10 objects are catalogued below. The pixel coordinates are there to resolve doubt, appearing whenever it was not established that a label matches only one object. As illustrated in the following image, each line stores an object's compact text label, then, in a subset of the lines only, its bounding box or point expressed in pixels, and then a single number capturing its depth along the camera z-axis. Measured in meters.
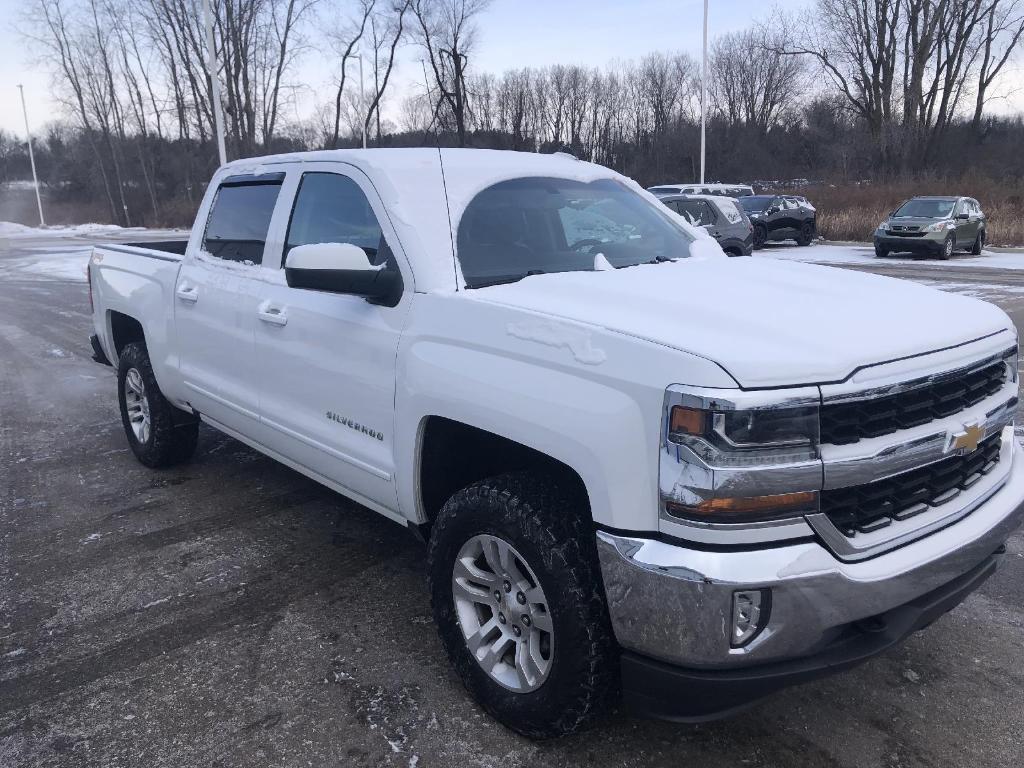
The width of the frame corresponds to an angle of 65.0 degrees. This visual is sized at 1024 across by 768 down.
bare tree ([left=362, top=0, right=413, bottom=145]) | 46.06
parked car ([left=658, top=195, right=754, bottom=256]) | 15.35
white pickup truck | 2.05
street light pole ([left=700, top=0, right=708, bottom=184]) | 30.28
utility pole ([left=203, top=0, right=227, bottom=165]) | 20.66
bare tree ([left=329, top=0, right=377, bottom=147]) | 45.88
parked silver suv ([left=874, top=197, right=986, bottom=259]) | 20.86
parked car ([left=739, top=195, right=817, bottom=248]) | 24.94
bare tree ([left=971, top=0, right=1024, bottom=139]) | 41.06
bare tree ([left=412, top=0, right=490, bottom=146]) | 45.25
